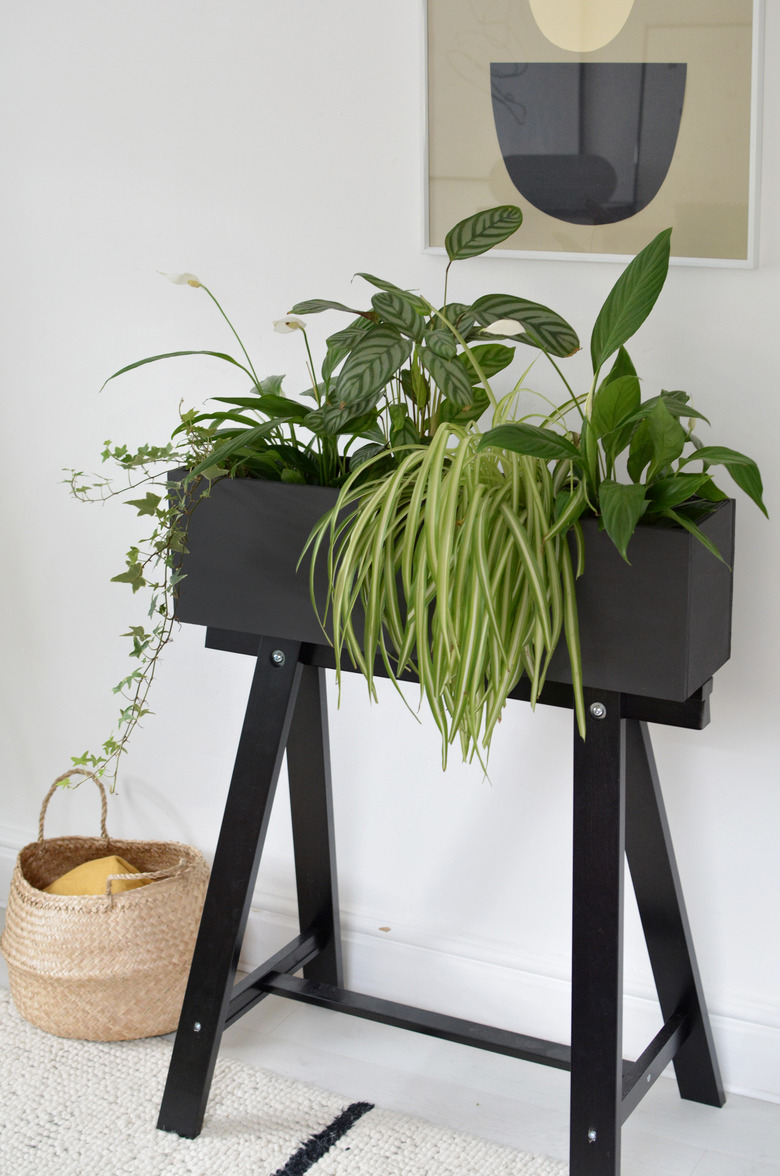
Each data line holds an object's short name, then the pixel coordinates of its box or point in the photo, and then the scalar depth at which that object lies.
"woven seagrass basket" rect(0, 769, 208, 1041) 1.69
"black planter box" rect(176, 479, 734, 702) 1.15
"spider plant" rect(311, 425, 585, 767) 1.13
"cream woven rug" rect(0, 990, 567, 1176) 1.46
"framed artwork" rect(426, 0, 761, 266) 1.33
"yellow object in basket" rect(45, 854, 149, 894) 1.78
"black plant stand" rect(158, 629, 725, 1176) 1.26
